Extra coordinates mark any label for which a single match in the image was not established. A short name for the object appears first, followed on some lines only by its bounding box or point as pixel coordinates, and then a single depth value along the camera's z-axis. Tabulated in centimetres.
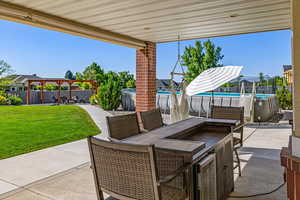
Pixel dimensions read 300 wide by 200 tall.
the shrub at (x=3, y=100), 1533
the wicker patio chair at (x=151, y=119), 341
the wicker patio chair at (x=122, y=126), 277
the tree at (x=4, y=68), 2066
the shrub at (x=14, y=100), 1640
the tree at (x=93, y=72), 2393
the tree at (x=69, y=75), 4709
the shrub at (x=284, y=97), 943
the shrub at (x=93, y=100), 1437
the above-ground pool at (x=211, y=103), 773
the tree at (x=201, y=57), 2275
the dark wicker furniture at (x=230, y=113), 379
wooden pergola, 1810
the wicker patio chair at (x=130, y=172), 147
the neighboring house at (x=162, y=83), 3196
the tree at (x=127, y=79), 2225
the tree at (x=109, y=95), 1118
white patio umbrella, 623
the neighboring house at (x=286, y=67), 2619
